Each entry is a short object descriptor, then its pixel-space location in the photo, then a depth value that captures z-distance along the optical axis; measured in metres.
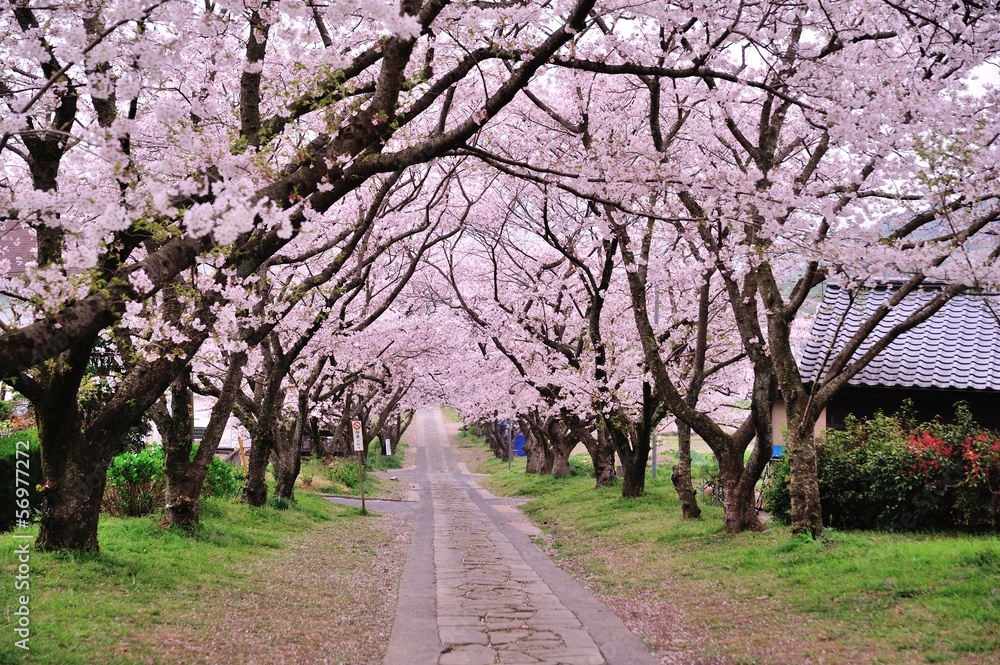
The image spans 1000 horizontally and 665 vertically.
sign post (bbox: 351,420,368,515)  20.66
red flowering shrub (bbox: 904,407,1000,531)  10.73
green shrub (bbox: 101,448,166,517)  12.50
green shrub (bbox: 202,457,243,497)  15.96
